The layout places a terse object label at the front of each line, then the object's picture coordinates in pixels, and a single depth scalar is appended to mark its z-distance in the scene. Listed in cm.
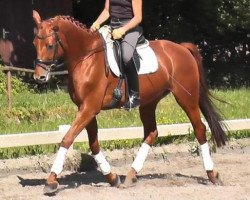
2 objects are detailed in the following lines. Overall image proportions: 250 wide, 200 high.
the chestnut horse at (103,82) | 1306
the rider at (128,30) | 1365
